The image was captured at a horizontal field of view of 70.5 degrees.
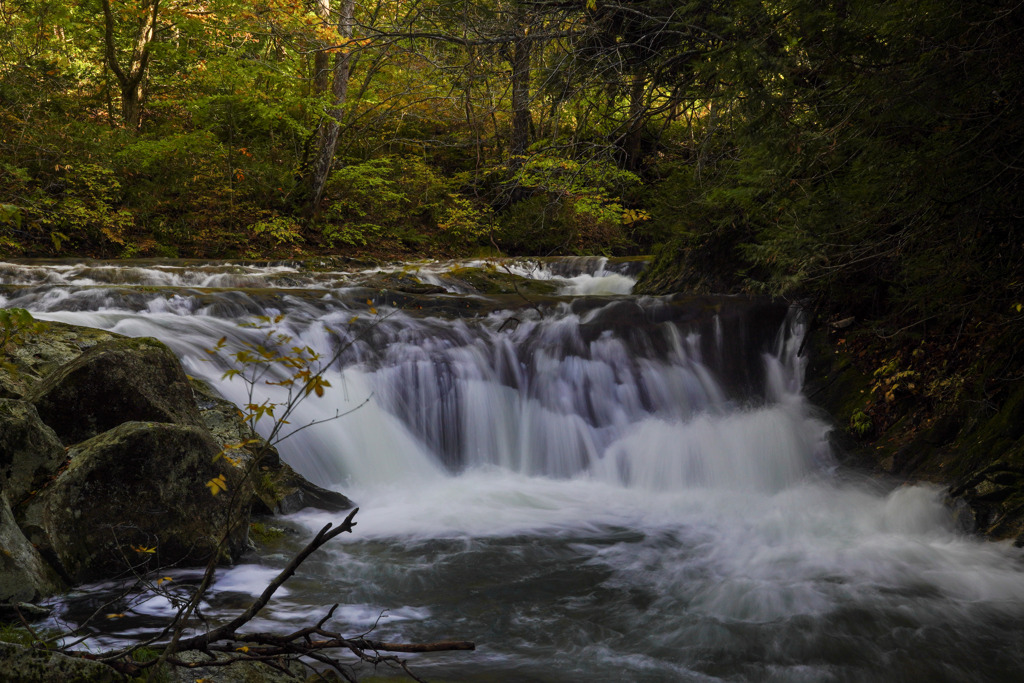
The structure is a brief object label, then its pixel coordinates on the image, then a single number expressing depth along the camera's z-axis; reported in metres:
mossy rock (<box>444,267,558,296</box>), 12.06
